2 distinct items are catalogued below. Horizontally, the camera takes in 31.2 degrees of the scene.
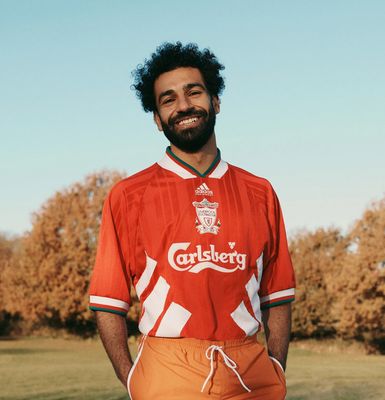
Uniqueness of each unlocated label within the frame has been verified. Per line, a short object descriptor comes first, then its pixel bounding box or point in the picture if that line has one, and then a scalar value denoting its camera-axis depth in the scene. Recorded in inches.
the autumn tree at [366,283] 1423.5
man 140.6
